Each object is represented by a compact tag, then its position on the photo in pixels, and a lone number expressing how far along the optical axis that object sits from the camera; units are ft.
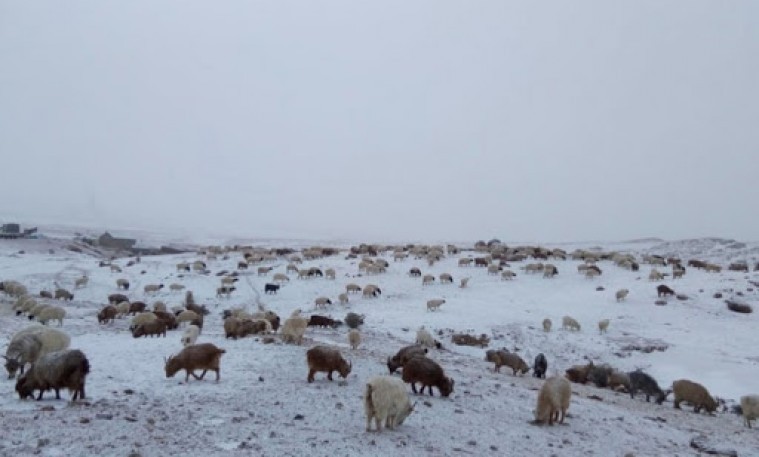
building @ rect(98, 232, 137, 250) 242.99
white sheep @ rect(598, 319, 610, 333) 92.05
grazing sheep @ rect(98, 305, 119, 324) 78.89
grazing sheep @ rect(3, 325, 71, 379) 39.04
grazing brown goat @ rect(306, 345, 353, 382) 42.83
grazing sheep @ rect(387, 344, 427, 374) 49.17
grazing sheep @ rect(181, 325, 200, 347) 54.60
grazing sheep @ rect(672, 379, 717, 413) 58.13
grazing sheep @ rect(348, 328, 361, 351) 62.23
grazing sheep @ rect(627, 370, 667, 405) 61.57
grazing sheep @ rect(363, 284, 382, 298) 113.50
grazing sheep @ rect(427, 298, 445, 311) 100.32
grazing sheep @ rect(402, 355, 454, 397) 42.42
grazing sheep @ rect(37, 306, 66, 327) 72.95
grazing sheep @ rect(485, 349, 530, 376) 66.53
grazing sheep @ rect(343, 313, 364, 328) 87.76
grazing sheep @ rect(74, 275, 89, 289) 126.11
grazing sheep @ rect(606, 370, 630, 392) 66.33
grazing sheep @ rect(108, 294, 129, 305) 108.99
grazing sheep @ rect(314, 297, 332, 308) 106.93
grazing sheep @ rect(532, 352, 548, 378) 67.15
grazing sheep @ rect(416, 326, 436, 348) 77.15
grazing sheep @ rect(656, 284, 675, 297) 109.87
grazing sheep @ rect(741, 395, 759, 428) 53.26
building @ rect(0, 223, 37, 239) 206.41
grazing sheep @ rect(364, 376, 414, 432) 32.22
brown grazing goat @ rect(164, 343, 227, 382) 40.75
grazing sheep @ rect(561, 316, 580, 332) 92.58
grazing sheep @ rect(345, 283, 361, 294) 115.65
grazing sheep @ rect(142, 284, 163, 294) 123.54
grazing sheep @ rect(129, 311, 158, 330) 69.75
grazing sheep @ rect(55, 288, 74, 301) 109.29
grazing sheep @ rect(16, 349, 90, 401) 32.86
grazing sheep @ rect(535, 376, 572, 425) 40.01
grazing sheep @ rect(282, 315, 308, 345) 57.52
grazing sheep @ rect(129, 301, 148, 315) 91.04
